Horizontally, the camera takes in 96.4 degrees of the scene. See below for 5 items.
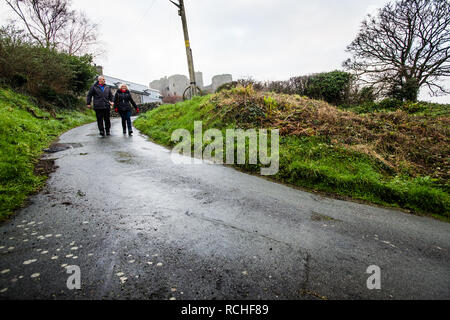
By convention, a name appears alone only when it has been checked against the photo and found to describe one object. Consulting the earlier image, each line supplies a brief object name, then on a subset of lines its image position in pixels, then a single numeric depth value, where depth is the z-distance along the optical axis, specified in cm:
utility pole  1143
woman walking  747
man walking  707
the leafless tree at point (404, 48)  1002
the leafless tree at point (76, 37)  2259
